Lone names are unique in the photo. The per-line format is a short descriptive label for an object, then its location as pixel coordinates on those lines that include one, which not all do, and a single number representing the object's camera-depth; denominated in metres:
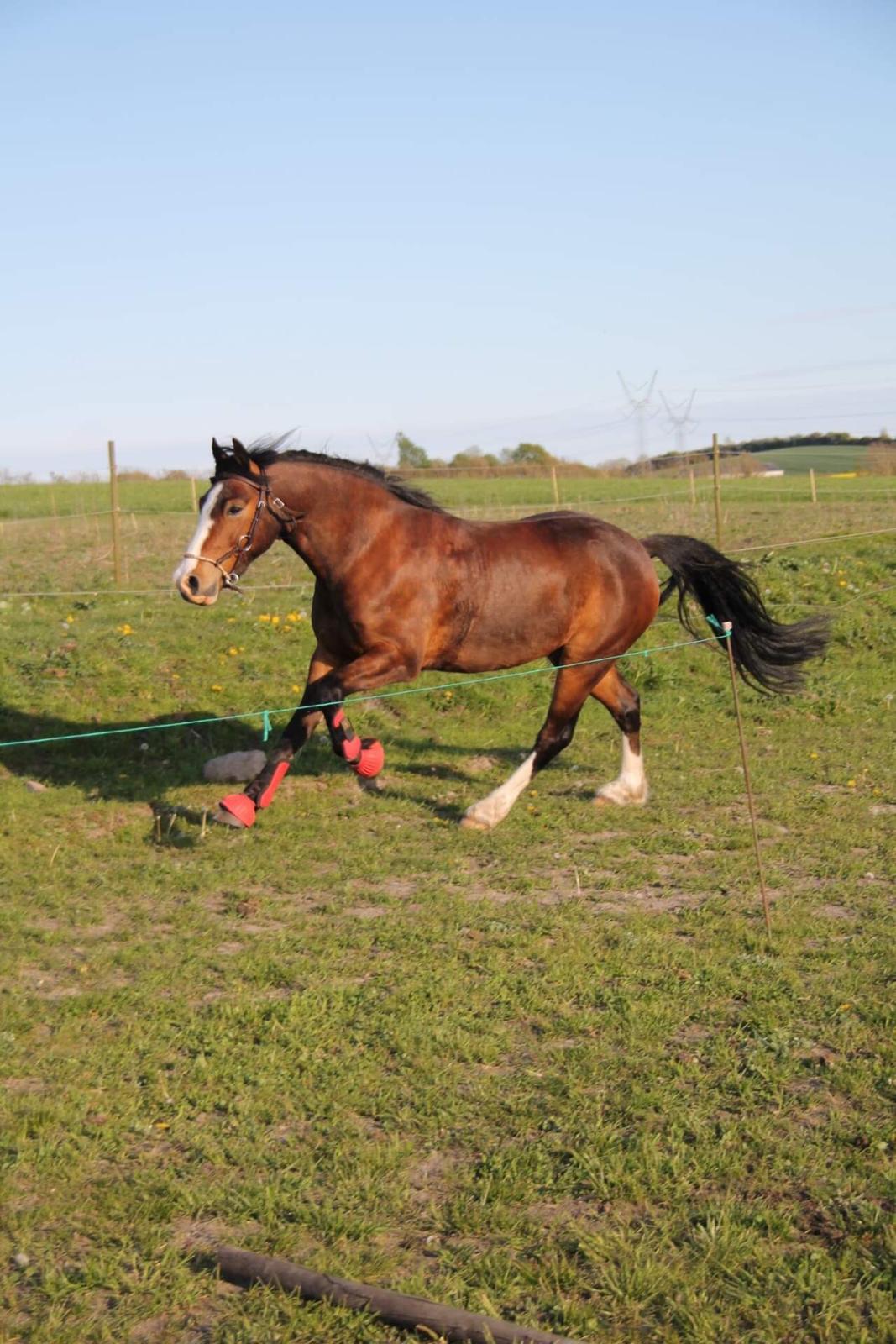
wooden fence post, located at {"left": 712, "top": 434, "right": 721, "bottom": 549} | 17.30
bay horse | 7.38
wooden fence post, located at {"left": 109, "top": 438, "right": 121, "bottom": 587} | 14.87
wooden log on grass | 3.06
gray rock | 9.09
